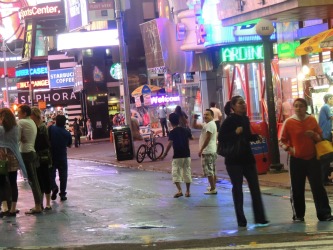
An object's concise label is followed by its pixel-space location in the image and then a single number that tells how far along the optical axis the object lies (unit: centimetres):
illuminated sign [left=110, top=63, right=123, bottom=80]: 4418
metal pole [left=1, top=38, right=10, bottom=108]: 6029
